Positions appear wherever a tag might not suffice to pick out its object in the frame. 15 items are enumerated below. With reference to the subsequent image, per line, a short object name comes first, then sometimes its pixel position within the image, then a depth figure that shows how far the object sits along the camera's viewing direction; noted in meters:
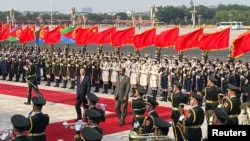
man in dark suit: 12.55
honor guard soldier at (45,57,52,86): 20.30
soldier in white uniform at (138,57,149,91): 17.11
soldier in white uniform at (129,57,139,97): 17.44
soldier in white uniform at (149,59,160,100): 16.81
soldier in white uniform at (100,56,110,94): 18.24
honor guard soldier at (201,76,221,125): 10.83
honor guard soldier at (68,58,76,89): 19.21
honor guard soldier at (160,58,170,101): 16.66
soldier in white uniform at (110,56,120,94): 17.94
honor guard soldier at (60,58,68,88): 19.58
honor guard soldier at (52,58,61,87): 19.81
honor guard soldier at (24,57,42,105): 15.20
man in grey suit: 12.45
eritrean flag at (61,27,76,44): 22.96
